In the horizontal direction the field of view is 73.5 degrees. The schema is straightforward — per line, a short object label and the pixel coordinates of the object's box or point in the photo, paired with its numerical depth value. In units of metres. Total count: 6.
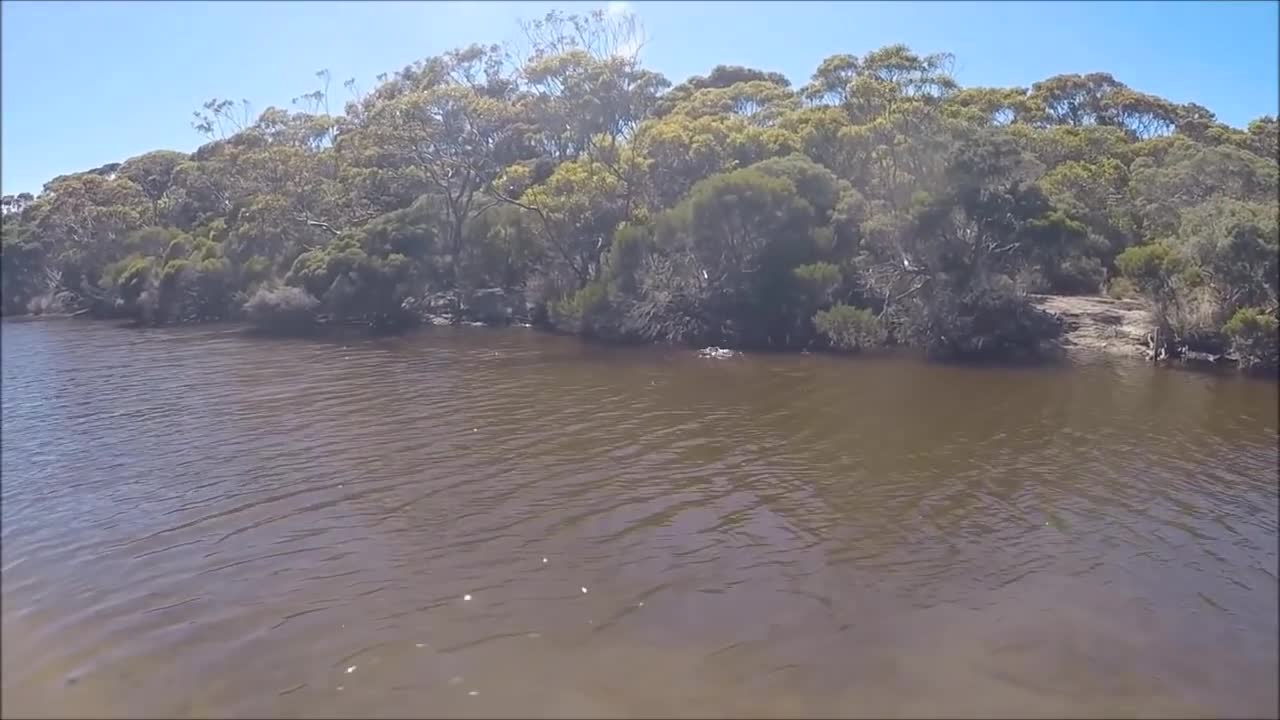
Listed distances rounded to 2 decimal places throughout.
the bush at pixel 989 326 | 31.12
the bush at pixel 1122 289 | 27.59
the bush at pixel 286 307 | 48.56
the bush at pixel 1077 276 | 33.72
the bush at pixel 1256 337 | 20.95
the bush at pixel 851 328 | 33.03
